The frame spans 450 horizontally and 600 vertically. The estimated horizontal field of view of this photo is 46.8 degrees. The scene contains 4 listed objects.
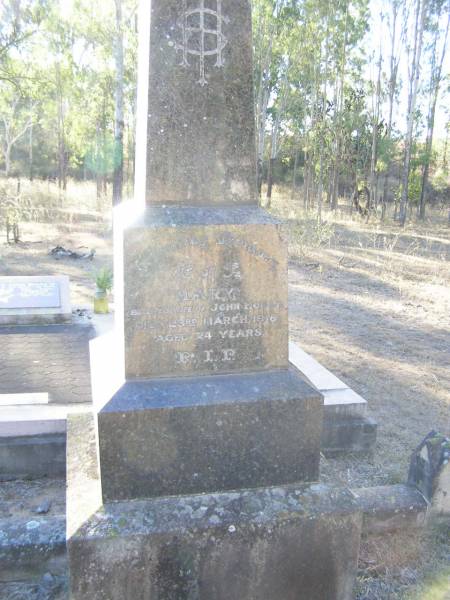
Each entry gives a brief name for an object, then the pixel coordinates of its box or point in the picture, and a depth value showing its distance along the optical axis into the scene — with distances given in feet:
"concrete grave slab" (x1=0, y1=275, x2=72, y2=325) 18.71
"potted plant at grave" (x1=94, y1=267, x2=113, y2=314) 19.36
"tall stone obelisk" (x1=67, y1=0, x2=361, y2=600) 6.84
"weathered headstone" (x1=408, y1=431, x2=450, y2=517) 8.75
